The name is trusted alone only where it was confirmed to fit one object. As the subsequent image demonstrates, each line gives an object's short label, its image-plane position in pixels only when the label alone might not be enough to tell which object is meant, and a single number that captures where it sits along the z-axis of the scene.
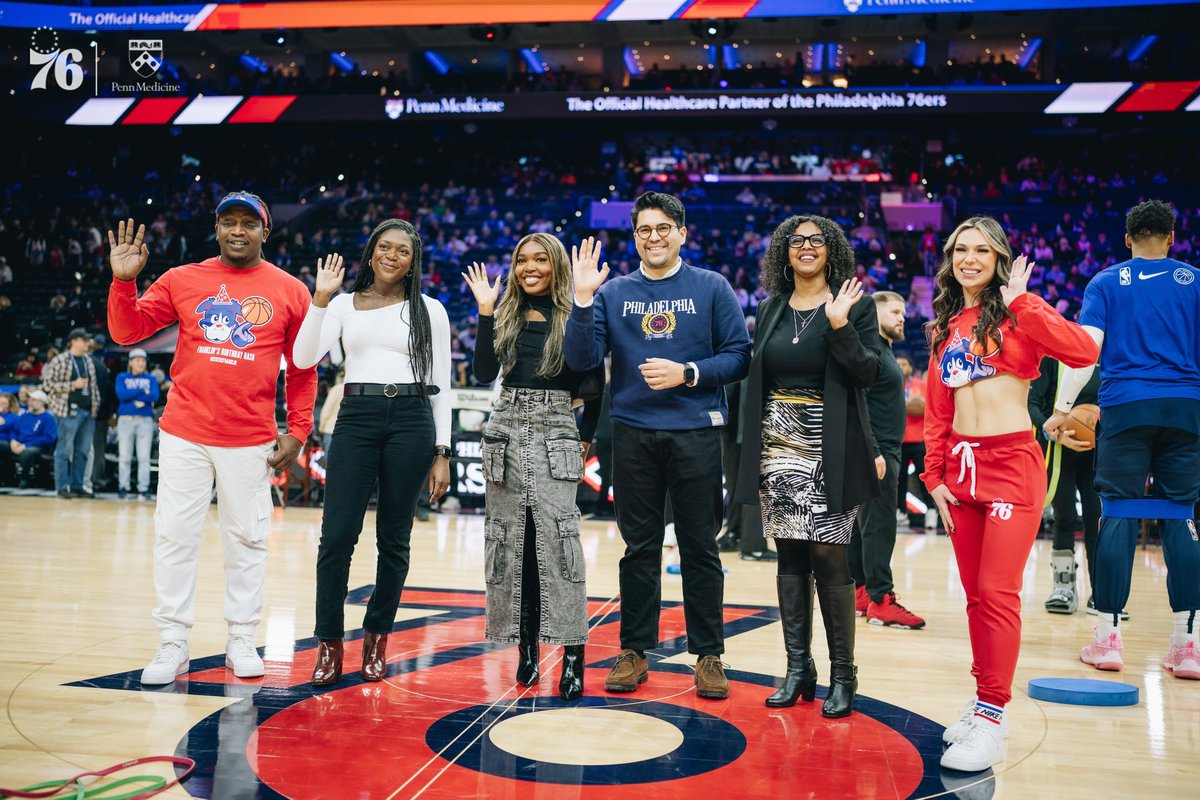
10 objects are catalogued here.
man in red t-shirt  3.79
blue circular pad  3.71
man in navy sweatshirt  3.73
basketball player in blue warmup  4.17
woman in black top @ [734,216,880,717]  3.44
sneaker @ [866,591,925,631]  5.18
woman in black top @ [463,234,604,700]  3.71
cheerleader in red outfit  3.05
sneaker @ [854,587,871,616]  5.46
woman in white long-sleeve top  3.81
